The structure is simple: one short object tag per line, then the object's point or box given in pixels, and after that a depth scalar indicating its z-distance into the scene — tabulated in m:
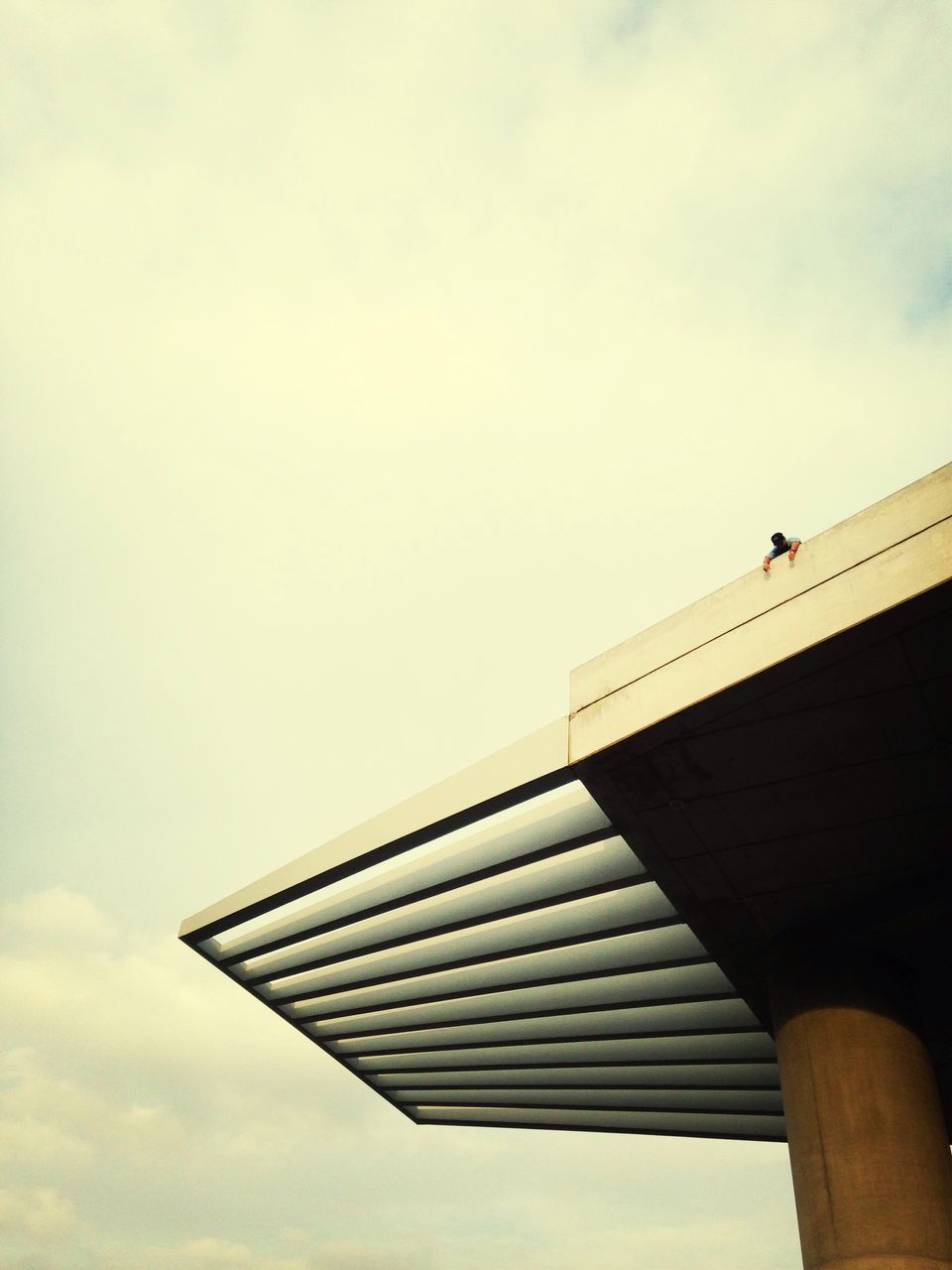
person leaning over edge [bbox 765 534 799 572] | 8.59
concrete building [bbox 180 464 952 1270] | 8.07
